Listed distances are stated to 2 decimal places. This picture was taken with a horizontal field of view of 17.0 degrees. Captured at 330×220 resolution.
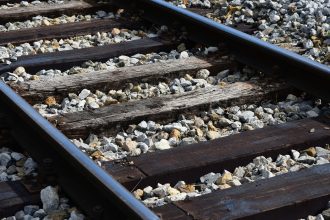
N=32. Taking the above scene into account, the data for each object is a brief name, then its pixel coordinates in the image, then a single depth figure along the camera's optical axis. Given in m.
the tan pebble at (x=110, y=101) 5.93
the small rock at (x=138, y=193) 4.51
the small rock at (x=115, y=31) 7.78
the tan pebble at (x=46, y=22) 7.99
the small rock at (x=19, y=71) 6.50
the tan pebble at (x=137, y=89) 6.20
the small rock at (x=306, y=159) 4.83
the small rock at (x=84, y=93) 6.04
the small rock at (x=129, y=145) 5.10
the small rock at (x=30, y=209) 4.37
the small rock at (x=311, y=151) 4.95
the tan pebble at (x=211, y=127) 5.44
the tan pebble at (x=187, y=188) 4.55
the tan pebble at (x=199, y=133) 5.33
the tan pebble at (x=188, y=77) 6.45
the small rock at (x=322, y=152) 4.90
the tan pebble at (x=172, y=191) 4.50
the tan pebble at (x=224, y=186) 4.55
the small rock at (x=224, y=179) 4.62
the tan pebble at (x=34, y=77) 6.42
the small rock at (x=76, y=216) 4.24
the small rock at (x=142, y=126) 5.46
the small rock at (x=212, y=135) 5.29
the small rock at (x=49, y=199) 4.38
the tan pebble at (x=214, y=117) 5.62
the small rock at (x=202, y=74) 6.50
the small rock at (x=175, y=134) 5.32
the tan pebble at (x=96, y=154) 4.98
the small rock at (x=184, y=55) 6.95
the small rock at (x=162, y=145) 5.11
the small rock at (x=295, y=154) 4.93
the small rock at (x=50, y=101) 5.93
